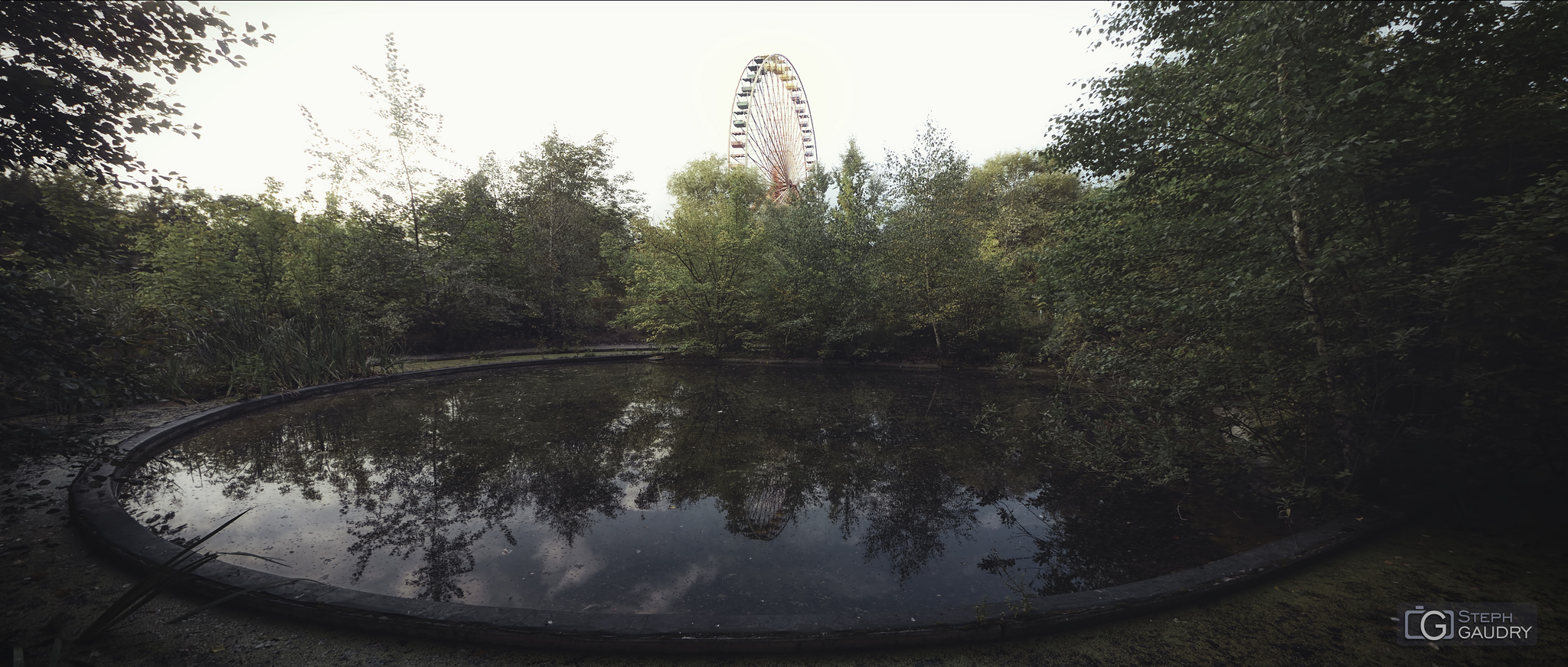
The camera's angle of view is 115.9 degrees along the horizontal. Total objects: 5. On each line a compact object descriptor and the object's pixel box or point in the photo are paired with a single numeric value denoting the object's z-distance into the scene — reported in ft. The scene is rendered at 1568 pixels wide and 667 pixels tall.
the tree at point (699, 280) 51.26
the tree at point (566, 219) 63.05
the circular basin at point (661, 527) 9.38
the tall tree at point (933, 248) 46.19
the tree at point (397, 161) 50.60
